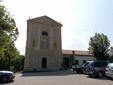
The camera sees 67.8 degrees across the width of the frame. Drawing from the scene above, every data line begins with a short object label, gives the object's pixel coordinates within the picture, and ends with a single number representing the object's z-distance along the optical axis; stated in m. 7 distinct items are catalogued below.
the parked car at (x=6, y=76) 7.69
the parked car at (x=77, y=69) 12.42
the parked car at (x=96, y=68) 9.12
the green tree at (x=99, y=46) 17.74
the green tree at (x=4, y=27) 9.45
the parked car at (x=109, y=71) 7.61
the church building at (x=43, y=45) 18.20
